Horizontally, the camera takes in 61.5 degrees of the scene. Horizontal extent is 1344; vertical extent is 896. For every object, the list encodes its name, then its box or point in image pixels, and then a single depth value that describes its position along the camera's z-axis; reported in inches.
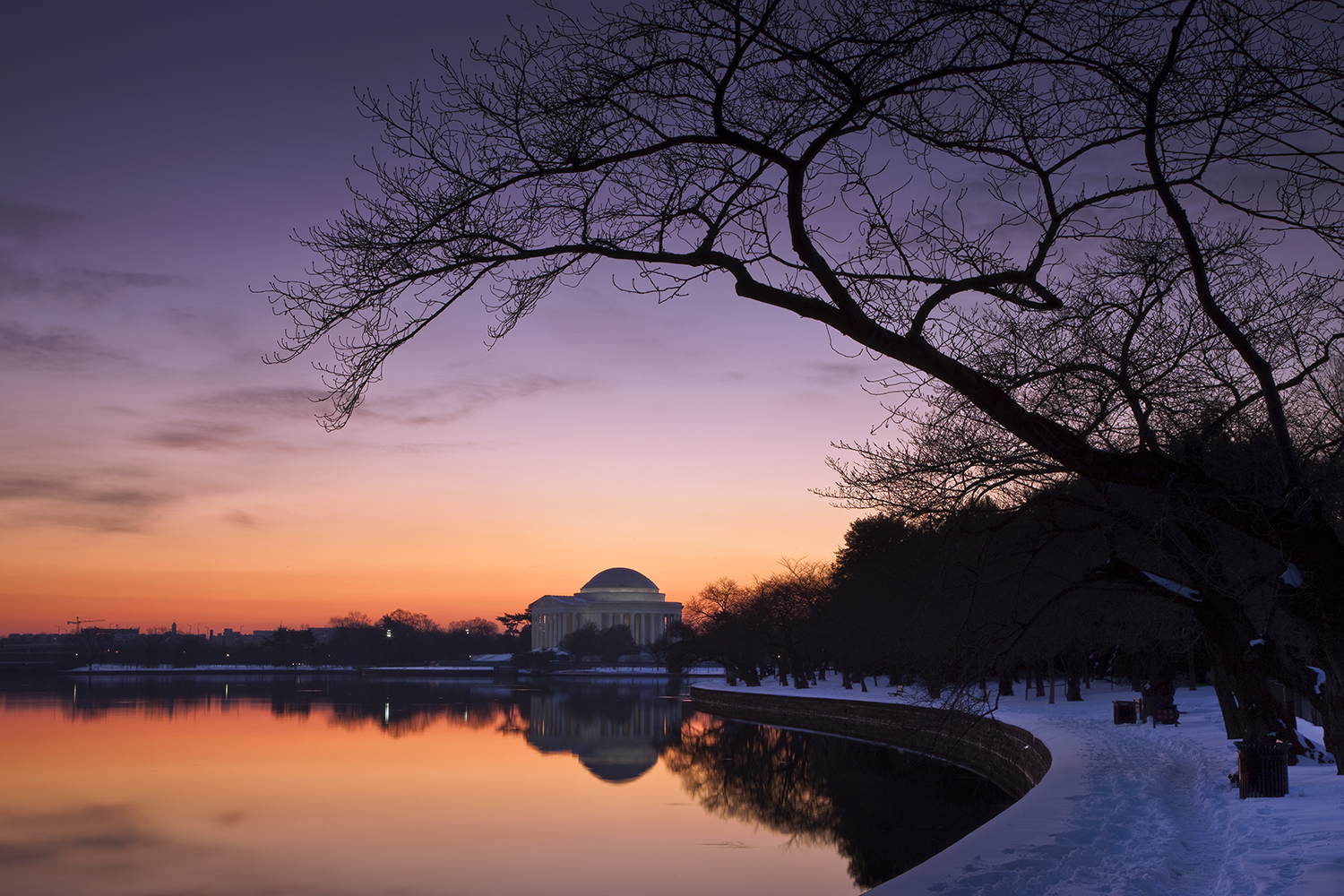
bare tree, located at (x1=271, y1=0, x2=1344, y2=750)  308.5
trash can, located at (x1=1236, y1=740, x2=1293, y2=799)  598.5
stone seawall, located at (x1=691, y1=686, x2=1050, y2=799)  1109.7
